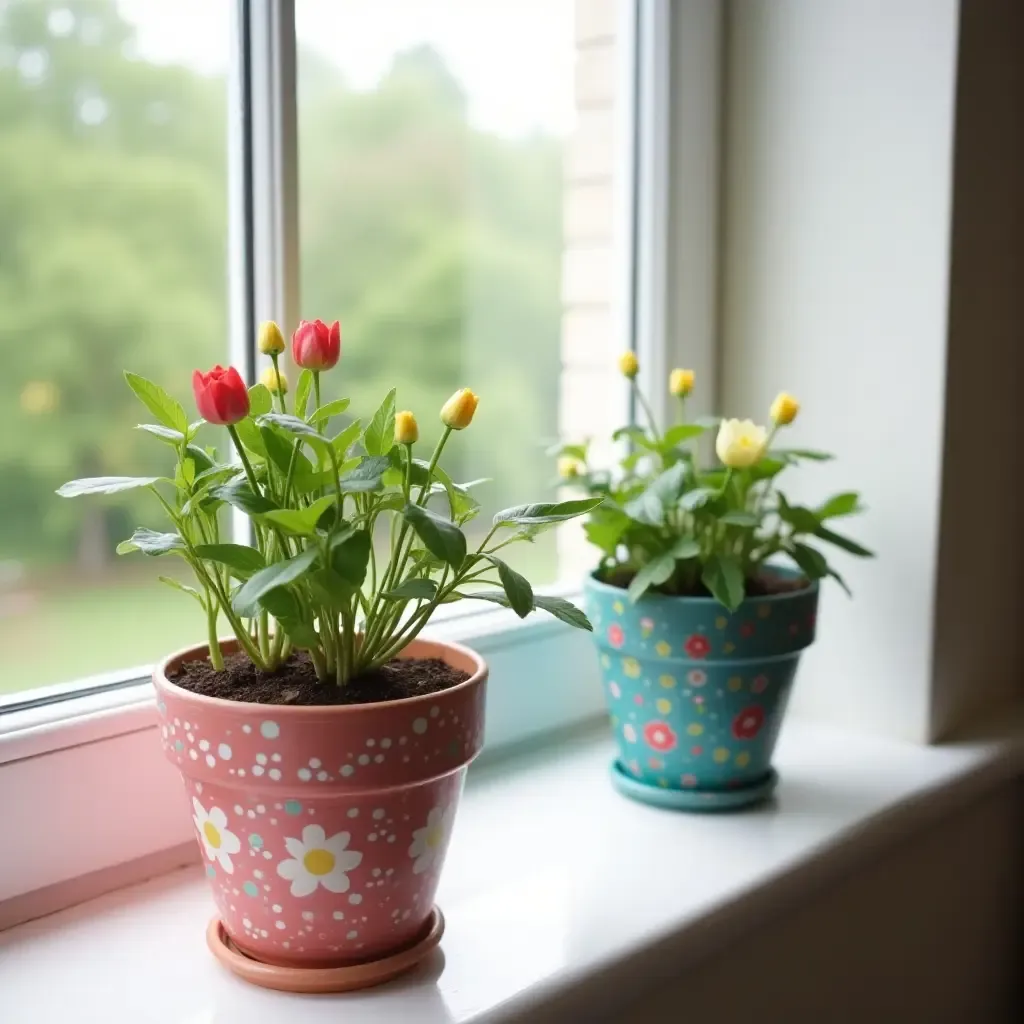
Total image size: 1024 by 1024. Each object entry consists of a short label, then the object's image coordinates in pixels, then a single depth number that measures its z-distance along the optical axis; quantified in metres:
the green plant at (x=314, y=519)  0.58
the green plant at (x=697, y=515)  0.86
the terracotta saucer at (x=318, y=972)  0.64
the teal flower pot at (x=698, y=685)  0.87
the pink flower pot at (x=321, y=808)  0.60
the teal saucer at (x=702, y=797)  0.92
